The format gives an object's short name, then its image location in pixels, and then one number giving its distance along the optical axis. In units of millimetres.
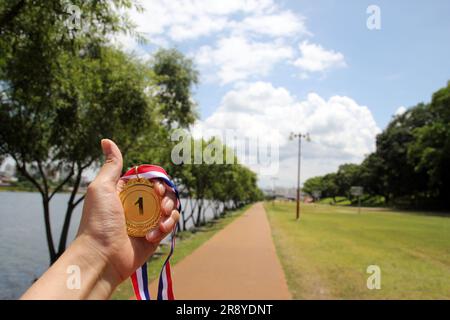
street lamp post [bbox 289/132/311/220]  35112
